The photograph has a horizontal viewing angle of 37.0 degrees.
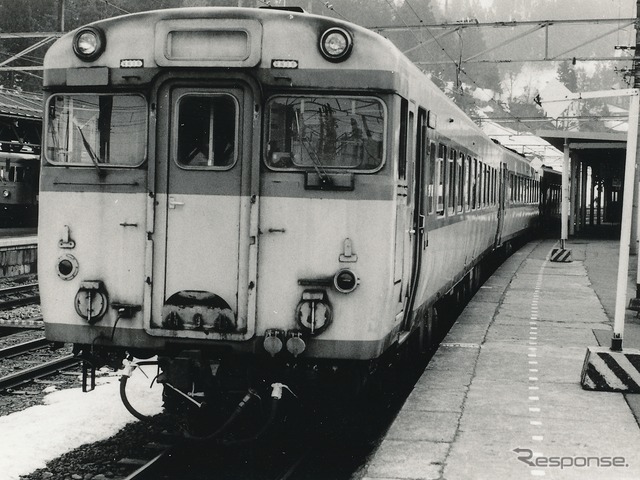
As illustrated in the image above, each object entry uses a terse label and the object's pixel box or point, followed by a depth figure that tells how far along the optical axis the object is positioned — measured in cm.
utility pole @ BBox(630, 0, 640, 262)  1834
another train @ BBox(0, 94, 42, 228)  3228
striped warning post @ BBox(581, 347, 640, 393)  816
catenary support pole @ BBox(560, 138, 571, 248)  2128
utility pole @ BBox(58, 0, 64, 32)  2084
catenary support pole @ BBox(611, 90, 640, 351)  812
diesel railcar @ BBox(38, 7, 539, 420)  648
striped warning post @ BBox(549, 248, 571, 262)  2281
